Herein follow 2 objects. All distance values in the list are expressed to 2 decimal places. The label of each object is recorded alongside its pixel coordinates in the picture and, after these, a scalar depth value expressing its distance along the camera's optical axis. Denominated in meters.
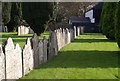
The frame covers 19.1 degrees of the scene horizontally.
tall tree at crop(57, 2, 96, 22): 73.19
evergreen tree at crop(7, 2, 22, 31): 47.03
